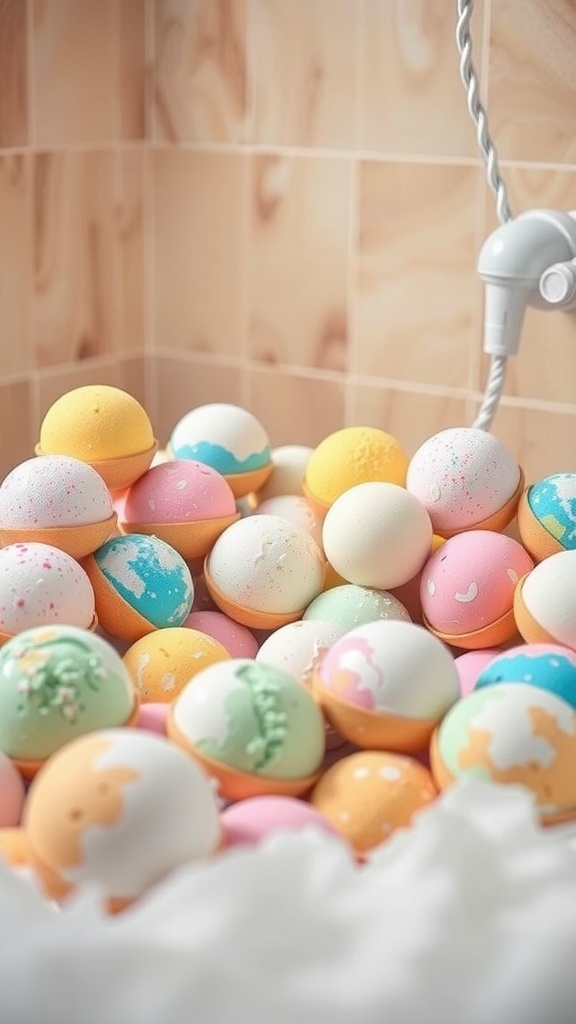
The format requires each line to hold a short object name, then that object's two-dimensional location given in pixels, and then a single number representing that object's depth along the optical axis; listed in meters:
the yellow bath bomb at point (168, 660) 0.81
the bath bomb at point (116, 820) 0.58
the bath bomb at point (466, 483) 0.92
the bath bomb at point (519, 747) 0.66
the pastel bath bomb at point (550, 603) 0.81
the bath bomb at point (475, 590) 0.86
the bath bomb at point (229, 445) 1.00
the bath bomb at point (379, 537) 0.88
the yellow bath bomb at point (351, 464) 0.97
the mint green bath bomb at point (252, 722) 0.67
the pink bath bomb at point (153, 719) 0.72
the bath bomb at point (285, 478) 1.05
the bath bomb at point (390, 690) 0.71
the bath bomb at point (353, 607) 0.87
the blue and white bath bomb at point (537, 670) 0.72
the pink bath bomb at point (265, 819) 0.63
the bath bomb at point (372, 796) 0.66
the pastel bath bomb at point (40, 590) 0.79
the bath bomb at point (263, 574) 0.89
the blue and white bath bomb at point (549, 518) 0.89
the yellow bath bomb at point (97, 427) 0.93
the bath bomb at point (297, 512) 0.98
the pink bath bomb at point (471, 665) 0.80
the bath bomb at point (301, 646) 0.81
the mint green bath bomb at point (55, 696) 0.68
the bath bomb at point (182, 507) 0.92
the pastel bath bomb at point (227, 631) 0.89
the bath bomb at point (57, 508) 0.85
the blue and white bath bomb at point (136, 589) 0.86
